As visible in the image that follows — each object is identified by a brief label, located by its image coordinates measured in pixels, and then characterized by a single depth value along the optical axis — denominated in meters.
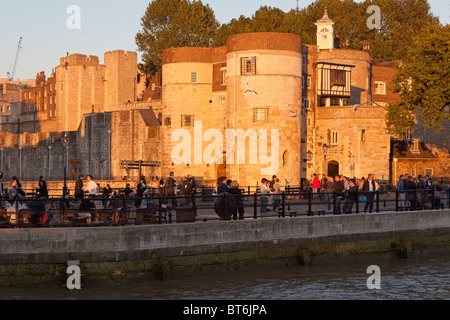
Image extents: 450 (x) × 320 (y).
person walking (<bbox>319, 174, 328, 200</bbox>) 42.94
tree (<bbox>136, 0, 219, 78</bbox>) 98.06
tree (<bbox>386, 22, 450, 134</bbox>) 53.19
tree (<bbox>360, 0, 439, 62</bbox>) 101.44
